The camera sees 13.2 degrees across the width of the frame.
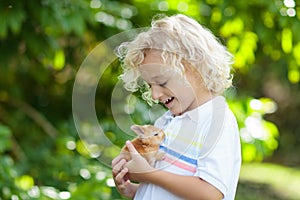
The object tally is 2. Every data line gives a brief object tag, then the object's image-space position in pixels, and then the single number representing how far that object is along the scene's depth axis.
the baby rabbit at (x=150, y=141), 2.70
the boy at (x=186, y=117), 2.67
